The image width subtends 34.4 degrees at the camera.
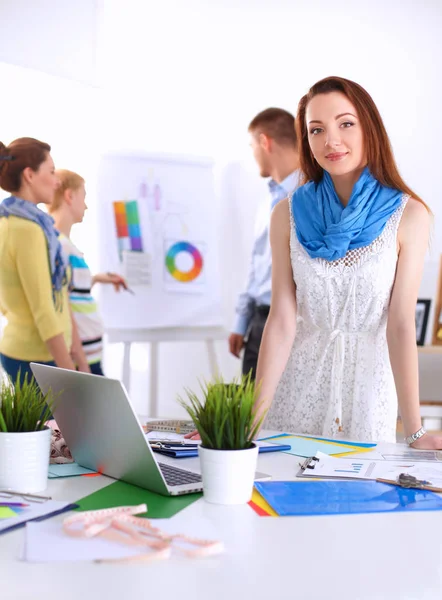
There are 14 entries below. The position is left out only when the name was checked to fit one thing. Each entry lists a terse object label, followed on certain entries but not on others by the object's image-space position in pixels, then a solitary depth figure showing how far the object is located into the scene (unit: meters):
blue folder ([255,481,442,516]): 1.01
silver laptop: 1.02
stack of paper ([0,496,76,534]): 0.92
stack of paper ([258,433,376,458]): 1.39
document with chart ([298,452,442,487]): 1.18
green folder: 0.98
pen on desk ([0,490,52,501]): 1.04
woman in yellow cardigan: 2.54
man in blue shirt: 3.59
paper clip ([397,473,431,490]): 1.12
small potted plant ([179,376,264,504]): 1.00
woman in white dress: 1.74
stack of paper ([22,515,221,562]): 0.80
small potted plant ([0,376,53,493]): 1.07
